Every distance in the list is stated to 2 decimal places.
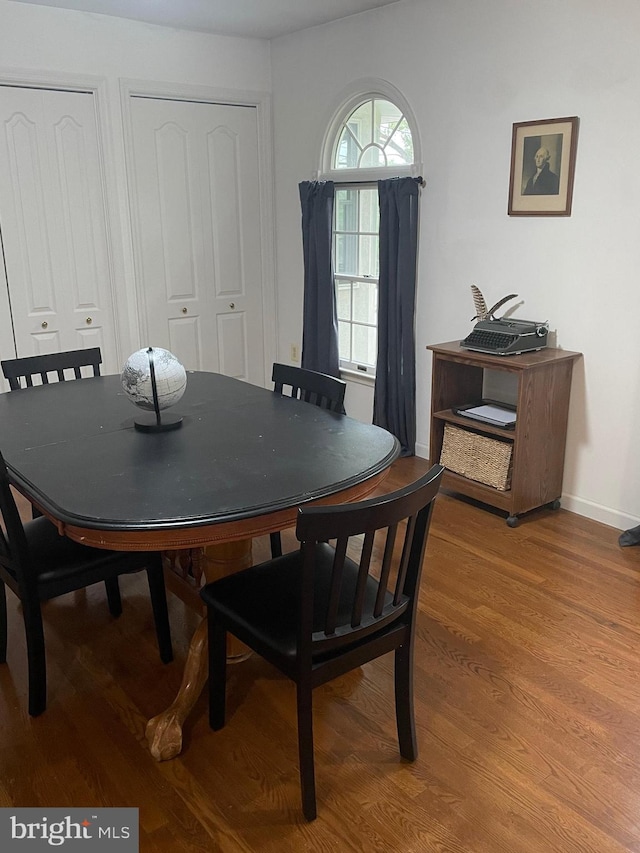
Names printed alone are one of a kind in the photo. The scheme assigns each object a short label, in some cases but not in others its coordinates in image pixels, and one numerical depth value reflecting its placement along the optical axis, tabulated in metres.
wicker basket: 3.42
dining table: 1.78
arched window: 4.13
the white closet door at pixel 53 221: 4.01
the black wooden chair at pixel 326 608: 1.61
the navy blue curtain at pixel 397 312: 4.02
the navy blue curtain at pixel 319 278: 4.55
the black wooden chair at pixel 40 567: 2.03
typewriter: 3.38
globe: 2.37
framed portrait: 3.29
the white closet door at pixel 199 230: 4.53
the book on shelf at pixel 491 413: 3.45
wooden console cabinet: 3.28
